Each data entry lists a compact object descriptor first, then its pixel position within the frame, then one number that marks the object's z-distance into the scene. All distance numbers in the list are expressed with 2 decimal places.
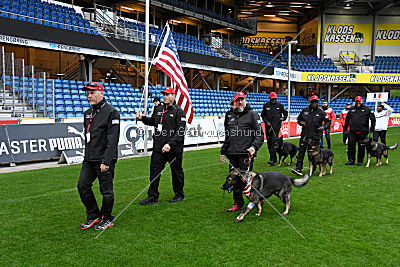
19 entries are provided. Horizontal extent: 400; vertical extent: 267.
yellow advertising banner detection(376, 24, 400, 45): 42.19
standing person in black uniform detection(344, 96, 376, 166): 9.49
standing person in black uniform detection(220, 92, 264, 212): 5.20
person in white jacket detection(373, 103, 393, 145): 12.00
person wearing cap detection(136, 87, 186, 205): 5.68
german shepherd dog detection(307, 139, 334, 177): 8.20
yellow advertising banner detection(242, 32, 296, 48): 47.31
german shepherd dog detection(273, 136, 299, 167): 9.66
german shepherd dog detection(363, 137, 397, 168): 9.50
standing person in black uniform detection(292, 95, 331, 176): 8.43
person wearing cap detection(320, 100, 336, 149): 12.85
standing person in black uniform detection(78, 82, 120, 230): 4.43
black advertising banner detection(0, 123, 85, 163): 9.39
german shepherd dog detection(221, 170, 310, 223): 4.87
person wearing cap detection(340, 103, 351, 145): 15.14
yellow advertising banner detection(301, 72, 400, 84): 36.22
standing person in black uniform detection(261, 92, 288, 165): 9.72
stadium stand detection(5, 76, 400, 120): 13.82
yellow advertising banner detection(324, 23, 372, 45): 42.38
